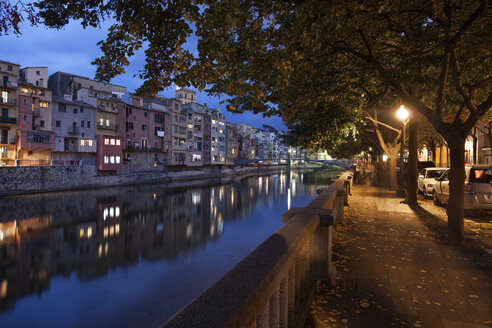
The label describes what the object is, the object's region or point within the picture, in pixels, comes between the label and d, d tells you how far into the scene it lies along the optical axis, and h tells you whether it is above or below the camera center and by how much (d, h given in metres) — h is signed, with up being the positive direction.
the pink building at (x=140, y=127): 56.09 +7.01
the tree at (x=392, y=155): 21.93 +0.58
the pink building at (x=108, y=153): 50.31 +1.33
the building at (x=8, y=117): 40.66 +6.08
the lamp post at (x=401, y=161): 15.05 +0.10
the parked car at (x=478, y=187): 10.92 -0.93
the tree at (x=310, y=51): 5.02 +2.66
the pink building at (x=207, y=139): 81.19 +6.42
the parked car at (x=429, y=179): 18.06 -1.05
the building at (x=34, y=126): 42.06 +5.16
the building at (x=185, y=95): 95.29 +22.14
